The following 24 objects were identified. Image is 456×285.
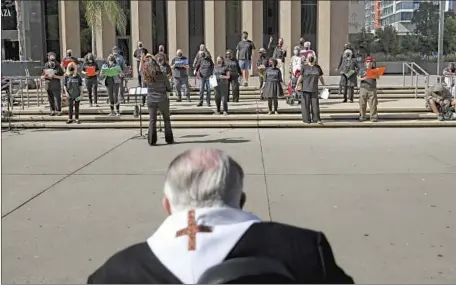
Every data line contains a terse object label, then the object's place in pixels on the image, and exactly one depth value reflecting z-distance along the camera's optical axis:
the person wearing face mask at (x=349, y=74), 17.66
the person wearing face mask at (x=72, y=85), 14.36
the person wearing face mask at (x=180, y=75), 17.75
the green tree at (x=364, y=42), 47.37
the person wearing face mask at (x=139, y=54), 17.92
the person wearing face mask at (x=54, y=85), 15.61
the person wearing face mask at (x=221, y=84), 15.20
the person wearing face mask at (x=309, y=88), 13.87
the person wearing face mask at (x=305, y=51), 16.83
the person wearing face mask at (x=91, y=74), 16.69
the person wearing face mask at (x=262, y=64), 17.97
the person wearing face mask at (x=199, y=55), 17.12
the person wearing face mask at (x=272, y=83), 14.80
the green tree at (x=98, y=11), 24.53
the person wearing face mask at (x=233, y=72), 16.75
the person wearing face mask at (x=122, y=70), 16.92
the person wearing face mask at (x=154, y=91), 11.02
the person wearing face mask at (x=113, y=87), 15.59
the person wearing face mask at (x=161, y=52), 14.36
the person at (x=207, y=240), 1.82
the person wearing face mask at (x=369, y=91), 14.34
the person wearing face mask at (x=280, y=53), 19.38
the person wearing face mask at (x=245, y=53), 19.48
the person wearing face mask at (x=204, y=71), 16.88
